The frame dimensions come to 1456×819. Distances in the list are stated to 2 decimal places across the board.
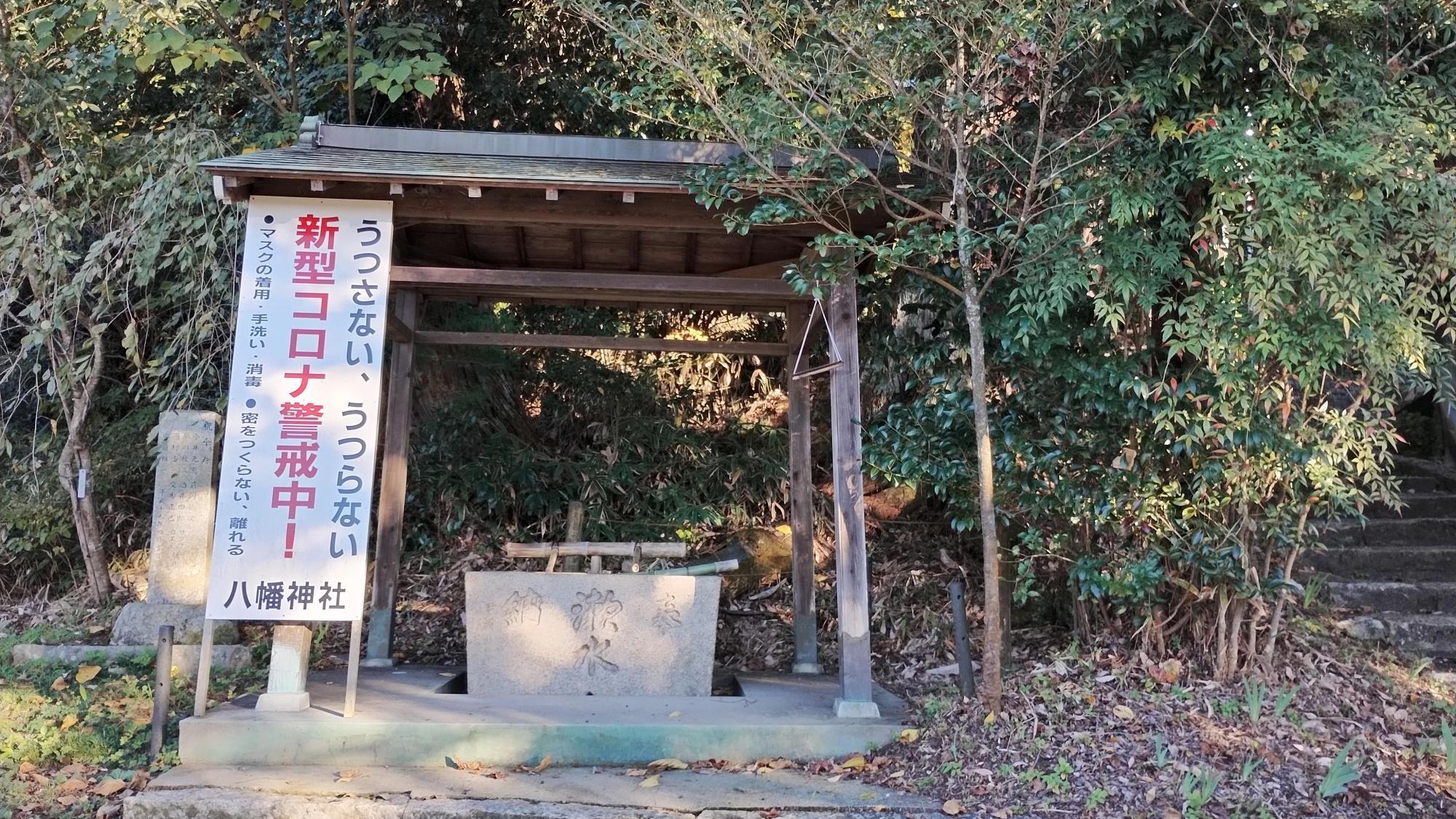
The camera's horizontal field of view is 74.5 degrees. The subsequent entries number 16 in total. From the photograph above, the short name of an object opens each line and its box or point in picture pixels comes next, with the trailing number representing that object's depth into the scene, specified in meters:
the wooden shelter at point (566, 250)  5.52
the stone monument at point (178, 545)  7.46
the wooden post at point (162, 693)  5.28
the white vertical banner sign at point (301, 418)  5.21
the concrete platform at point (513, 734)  5.13
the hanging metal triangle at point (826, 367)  5.79
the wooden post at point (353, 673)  5.29
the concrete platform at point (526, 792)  4.56
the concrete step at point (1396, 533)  7.77
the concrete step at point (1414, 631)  6.45
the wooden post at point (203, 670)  5.23
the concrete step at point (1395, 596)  6.90
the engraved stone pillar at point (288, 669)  5.45
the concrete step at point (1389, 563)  7.36
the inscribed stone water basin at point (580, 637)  6.15
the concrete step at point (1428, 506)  8.15
